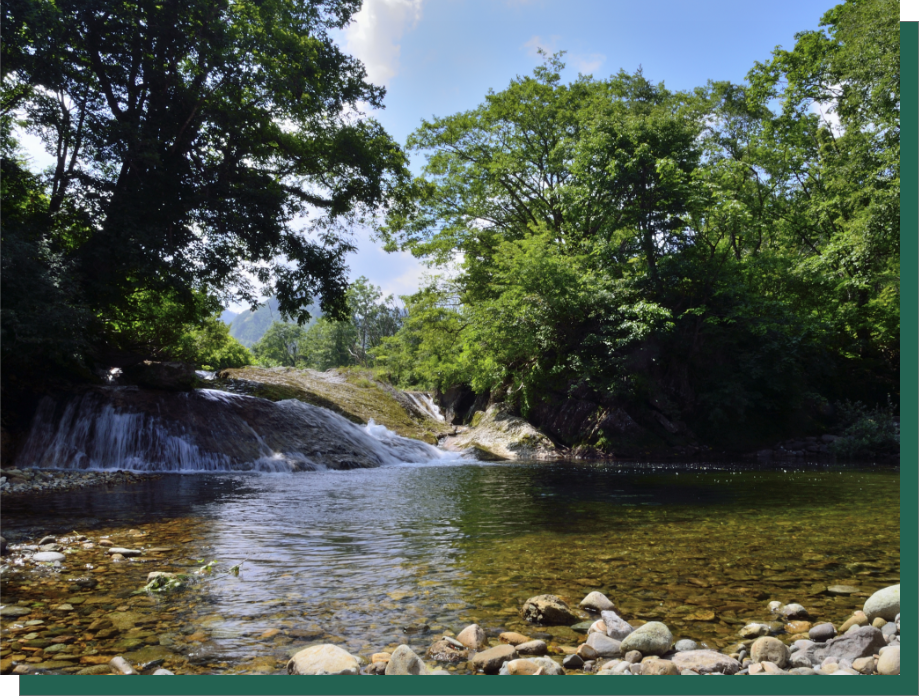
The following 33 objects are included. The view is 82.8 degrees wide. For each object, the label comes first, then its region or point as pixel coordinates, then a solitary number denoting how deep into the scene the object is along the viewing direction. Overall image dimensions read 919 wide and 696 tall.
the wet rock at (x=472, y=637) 2.91
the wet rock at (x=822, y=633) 2.94
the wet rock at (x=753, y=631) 3.11
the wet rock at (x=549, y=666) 2.55
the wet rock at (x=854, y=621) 3.07
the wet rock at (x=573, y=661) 2.69
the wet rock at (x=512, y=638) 3.01
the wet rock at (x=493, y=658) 2.65
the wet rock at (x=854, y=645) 2.65
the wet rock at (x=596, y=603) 3.55
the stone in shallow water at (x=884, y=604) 3.10
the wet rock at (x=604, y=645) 2.81
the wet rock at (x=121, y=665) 2.61
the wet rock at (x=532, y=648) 2.81
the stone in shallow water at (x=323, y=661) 2.54
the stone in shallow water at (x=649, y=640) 2.80
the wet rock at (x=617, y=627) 3.04
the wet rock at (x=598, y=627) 3.08
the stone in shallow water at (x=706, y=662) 2.55
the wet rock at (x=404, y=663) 2.53
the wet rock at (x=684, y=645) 2.85
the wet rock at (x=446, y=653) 2.80
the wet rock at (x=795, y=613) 3.39
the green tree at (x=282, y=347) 79.00
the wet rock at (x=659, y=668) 2.53
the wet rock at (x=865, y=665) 2.51
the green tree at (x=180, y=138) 13.19
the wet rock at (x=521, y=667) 2.56
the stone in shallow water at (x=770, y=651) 2.64
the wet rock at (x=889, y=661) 2.43
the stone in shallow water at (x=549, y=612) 3.32
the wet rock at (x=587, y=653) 2.80
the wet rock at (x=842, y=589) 3.90
